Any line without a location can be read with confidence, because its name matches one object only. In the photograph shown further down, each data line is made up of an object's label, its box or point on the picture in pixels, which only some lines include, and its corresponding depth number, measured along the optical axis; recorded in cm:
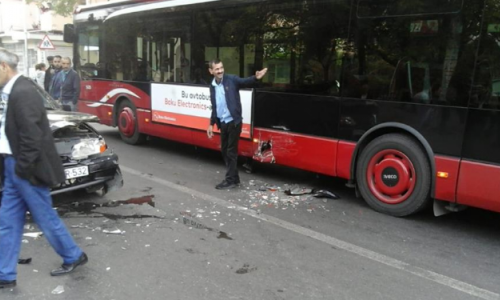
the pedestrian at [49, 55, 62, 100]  911
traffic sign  1827
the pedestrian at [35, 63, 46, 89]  1315
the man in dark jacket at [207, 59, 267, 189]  611
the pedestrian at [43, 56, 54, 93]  1113
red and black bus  448
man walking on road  308
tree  2262
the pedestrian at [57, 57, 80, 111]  892
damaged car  486
